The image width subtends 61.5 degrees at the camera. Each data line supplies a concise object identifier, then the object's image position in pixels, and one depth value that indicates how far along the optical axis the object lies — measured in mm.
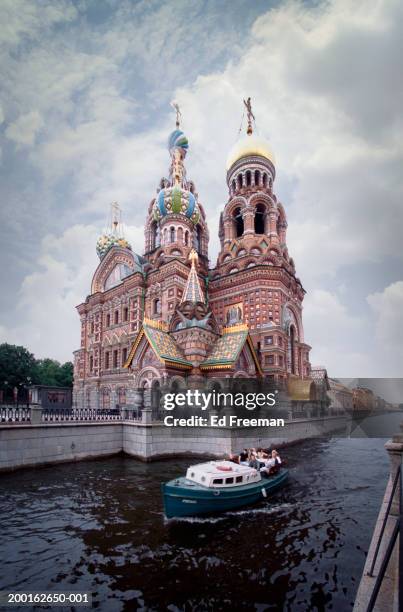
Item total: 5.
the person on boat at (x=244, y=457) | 15039
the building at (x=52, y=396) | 35625
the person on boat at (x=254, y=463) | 14133
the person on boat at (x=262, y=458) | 14438
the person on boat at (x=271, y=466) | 13836
